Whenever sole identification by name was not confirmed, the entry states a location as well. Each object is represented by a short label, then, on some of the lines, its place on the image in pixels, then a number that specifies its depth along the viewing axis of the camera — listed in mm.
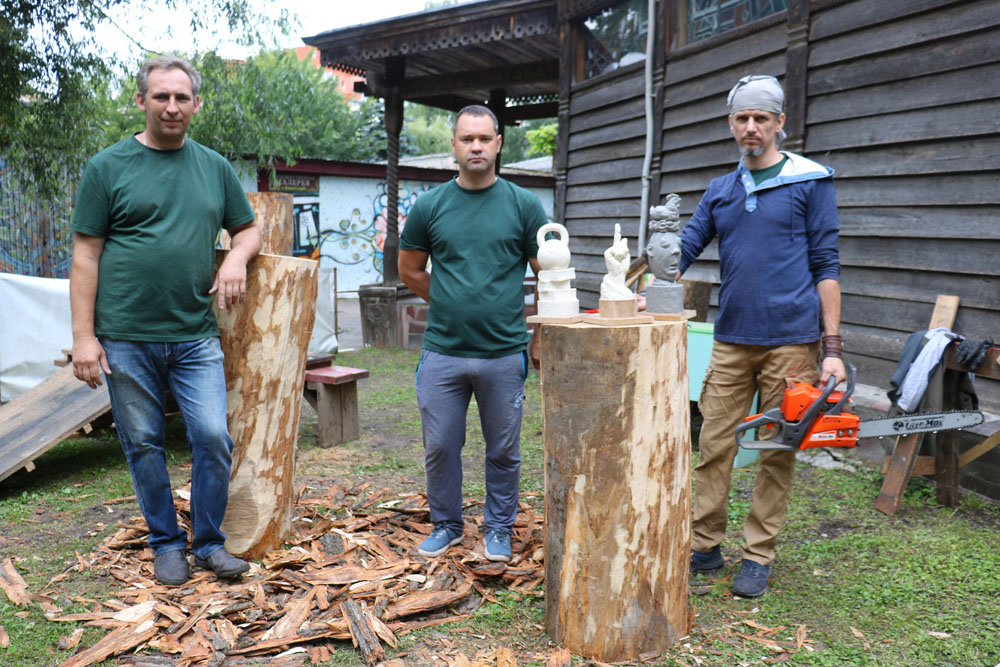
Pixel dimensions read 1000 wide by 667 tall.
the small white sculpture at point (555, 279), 2971
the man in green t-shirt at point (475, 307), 3408
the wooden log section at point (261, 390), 3525
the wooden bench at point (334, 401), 5844
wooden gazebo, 9250
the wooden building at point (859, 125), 4645
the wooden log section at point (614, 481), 2709
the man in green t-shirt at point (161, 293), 3098
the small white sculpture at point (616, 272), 2873
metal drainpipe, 7691
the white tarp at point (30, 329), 6660
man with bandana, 3129
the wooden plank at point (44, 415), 4605
